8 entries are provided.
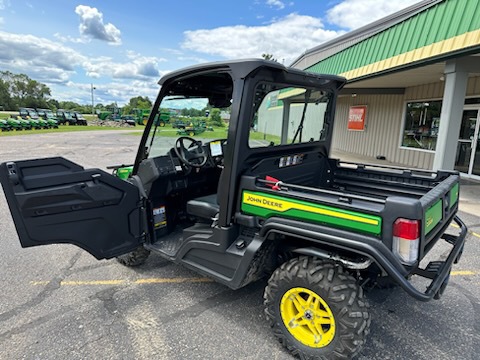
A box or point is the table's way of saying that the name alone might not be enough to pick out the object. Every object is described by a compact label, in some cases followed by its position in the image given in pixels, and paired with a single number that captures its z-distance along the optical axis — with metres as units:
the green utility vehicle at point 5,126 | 27.23
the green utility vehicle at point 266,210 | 2.05
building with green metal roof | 6.24
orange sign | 14.64
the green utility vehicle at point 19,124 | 27.97
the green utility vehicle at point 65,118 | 40.03
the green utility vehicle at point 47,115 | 32.96
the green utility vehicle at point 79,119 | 40.78
